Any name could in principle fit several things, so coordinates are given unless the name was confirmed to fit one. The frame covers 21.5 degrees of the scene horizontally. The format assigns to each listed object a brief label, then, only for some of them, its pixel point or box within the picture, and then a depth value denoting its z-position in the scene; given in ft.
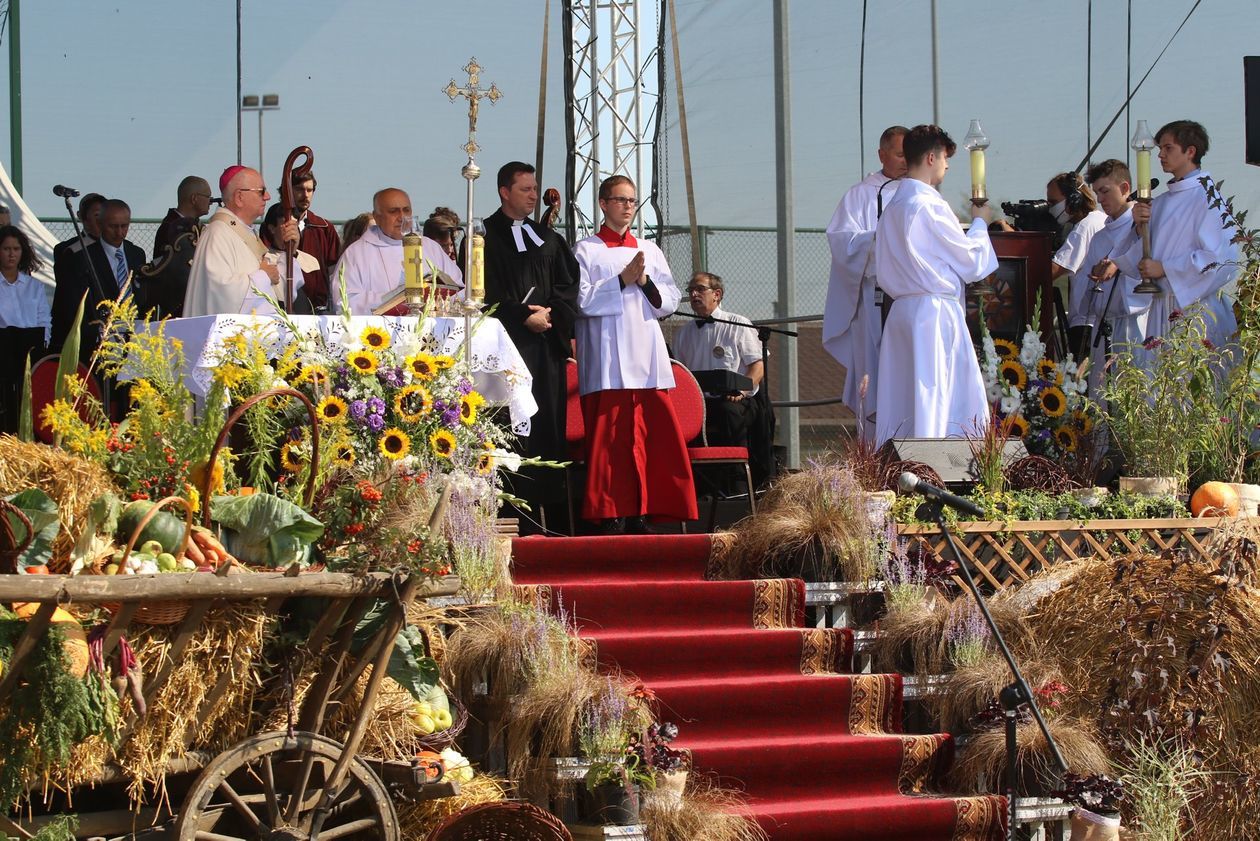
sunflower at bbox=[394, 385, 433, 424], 49.43
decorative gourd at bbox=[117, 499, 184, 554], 35.53
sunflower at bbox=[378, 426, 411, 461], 47.87
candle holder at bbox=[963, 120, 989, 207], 62.30
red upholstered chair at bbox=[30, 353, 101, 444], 60.32
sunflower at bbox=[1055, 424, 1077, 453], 65.56
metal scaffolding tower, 78.97
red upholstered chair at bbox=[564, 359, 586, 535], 62.69
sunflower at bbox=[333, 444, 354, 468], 44.76
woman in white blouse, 77.59
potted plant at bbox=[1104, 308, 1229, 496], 61.31
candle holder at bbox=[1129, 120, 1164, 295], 65.32
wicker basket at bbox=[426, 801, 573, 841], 38.30
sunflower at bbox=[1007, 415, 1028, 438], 65.67
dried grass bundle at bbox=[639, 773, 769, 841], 41.44
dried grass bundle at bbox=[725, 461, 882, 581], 52.06
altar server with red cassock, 59.92
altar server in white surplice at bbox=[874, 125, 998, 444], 62.89
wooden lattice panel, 54.13
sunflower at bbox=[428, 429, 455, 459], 49.31
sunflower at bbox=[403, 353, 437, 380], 50.15
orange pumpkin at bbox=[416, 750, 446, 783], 37.02
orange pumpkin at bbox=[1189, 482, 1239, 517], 59.38
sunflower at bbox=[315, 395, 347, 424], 46.86
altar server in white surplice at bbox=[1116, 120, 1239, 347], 69.47
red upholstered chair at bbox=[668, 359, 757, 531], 63.34
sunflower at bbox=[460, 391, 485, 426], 50.05
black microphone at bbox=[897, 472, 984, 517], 36.75
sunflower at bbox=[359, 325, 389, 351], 50.23
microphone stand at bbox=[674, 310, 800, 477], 68.68
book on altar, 56.36
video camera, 78.28
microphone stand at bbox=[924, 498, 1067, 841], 36.20
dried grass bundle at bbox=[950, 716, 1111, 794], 45.57
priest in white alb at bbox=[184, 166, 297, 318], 56.06
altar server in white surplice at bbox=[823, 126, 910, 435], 68.14
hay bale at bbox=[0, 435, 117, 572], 35.45
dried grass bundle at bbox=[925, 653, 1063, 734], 47.58
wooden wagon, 32.34
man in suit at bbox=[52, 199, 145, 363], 74.27
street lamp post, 97.60
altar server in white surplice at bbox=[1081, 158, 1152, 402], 72.84
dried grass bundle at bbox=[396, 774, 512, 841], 40.01
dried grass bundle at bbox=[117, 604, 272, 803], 33.13
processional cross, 53.74
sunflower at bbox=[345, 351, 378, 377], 49.14
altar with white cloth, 50.10
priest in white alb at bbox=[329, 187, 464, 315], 63.44
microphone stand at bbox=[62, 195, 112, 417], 56.28
